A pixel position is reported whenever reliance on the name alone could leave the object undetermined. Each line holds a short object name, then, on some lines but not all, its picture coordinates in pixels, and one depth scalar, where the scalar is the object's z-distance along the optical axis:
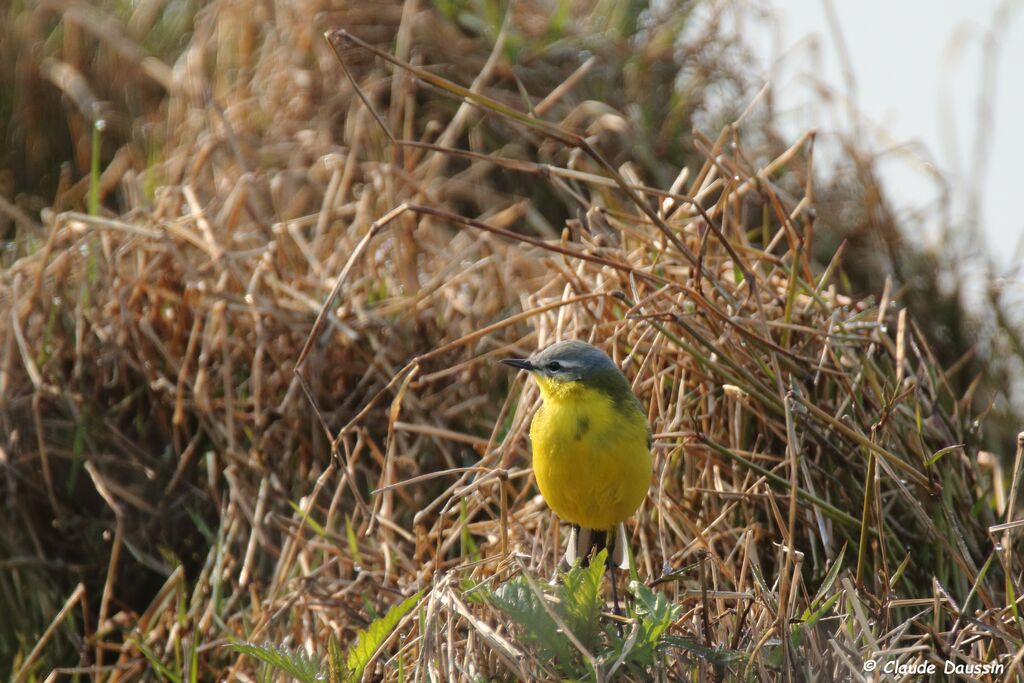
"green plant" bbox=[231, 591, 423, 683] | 5.96
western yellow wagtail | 6.41
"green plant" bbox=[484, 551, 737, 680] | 5.51
